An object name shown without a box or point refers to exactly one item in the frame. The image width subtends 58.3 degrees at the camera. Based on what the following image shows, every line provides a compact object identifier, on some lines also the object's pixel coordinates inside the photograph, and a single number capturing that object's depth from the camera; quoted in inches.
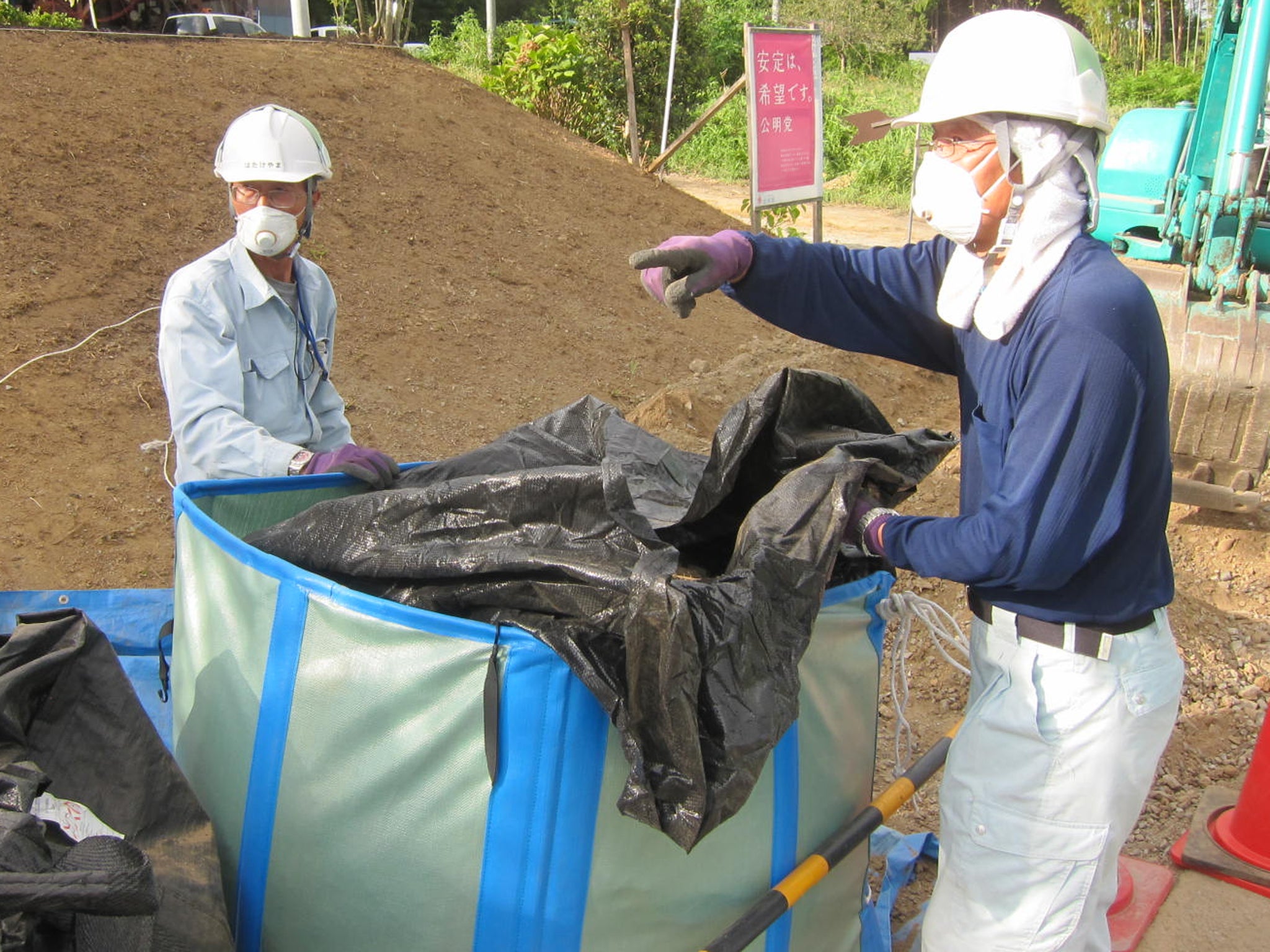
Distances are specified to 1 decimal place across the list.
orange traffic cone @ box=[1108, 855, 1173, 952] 109.7
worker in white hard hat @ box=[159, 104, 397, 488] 92.2
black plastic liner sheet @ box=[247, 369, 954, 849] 58.9
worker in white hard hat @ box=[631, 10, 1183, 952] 66.8
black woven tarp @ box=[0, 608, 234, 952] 58.2
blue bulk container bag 61.4
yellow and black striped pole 67.5
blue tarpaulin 102.3
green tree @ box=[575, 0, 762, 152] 464.1
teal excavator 202.1
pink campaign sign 288.4
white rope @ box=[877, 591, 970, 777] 80.4
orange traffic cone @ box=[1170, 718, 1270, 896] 118.1
